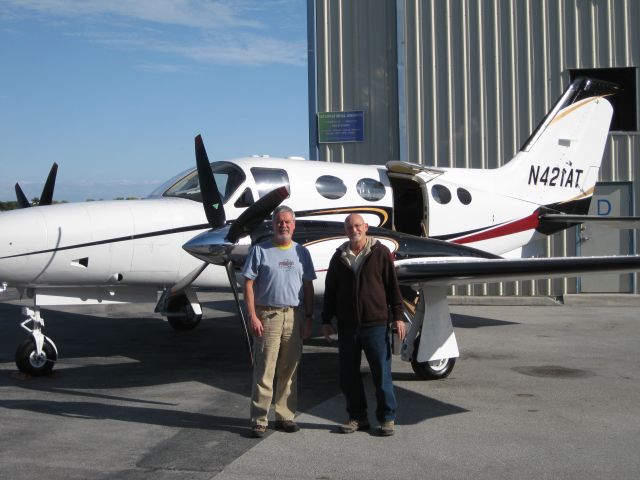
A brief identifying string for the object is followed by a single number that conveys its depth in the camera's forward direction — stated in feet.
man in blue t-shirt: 21.15
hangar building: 58.80
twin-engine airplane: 27.17
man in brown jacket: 20.92
